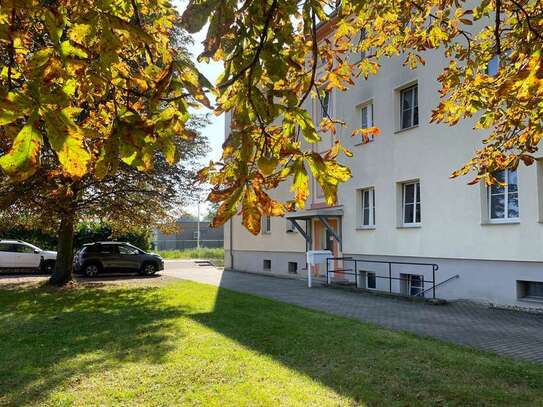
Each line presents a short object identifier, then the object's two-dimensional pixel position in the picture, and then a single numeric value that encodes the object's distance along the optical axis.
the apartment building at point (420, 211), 11.65
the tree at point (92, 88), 1.79
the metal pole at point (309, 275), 17.09
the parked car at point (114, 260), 22.95
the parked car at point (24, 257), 22.88
